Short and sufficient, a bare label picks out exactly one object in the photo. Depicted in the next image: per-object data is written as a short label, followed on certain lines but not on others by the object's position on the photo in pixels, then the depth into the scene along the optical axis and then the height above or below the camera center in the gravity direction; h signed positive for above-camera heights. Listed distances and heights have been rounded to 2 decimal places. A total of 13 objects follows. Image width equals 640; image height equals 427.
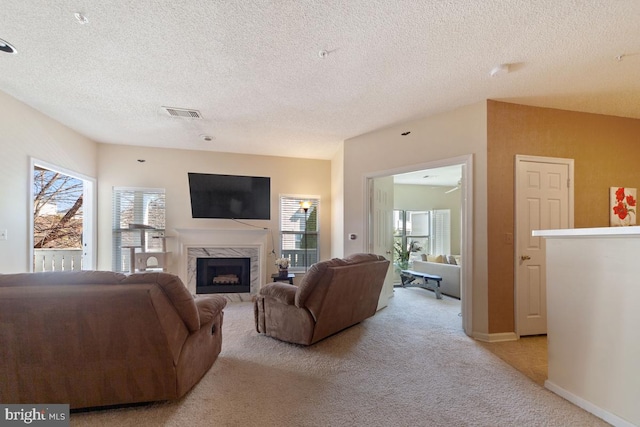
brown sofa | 1.62 -0.74
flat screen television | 4.92 +0.36
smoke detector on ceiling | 2.48 +1.31
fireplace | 5.07 -1.09
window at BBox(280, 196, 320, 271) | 5.54 -0.32
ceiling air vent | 3.44 +1.30
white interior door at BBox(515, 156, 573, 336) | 3.21 -0.05
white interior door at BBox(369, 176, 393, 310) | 4.37 -0.12
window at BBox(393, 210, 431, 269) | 7.31 -0.45
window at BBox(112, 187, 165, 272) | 4.86 -0.07
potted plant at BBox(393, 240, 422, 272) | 6.60 -0.91
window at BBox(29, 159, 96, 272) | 4.67 -0.11
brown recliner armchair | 2.82 -0.92
